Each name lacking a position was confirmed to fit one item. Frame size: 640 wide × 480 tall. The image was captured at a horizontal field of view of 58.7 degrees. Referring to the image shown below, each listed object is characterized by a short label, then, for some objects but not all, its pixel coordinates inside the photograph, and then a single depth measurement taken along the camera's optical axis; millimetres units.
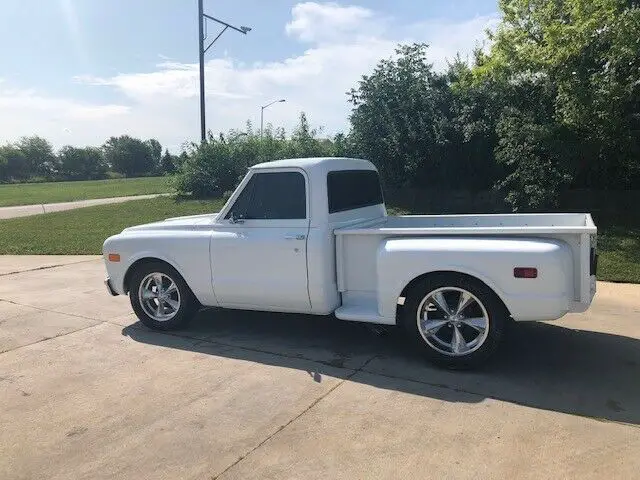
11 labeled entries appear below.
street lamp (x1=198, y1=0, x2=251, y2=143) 20859
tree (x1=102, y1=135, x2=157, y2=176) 117125
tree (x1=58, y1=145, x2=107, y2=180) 105500
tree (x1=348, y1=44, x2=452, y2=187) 14391
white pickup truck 4281
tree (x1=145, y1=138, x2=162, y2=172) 121456
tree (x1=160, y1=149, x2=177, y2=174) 97025
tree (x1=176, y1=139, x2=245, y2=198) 23500
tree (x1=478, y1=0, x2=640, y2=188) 9930
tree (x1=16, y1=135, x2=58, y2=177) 104562
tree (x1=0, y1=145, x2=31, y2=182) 97812
